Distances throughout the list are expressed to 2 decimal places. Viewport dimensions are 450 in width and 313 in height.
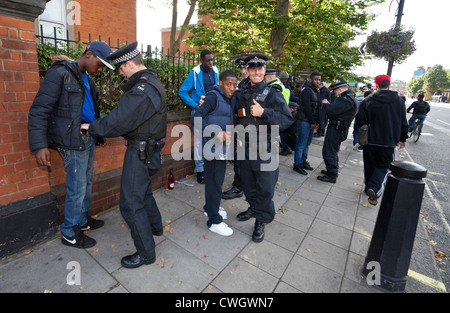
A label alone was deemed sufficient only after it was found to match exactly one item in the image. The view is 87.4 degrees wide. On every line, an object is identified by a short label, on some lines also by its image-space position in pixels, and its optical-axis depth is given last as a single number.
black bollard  2.26
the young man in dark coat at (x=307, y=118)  5.54
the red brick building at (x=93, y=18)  8.19
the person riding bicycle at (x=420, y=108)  10.65
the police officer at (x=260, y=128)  2.80
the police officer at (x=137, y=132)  2.14
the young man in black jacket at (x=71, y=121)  2.26
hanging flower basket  6.60
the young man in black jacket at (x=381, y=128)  4.14
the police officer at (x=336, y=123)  4.90
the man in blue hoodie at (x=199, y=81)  4.27
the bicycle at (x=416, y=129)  10.87
